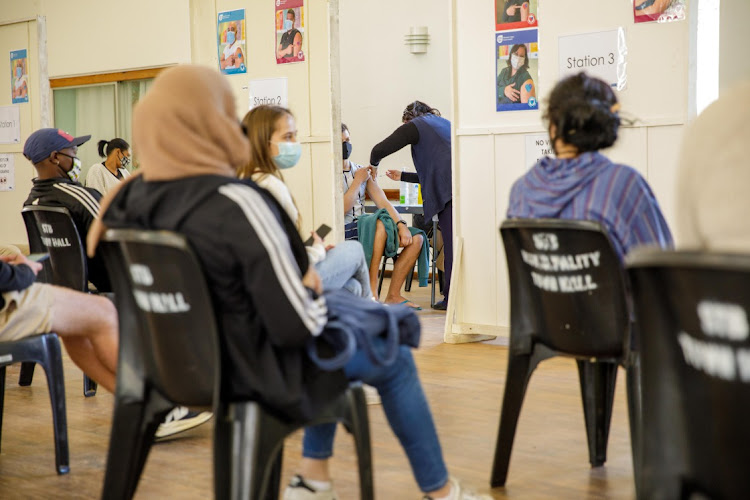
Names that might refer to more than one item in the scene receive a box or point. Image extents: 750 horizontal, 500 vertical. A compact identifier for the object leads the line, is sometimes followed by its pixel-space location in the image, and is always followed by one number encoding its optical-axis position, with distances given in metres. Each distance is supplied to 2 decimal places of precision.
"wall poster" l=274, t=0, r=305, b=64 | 6.00
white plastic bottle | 8.72
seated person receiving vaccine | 6.81
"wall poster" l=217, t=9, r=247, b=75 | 6.34
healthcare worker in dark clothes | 6.34
